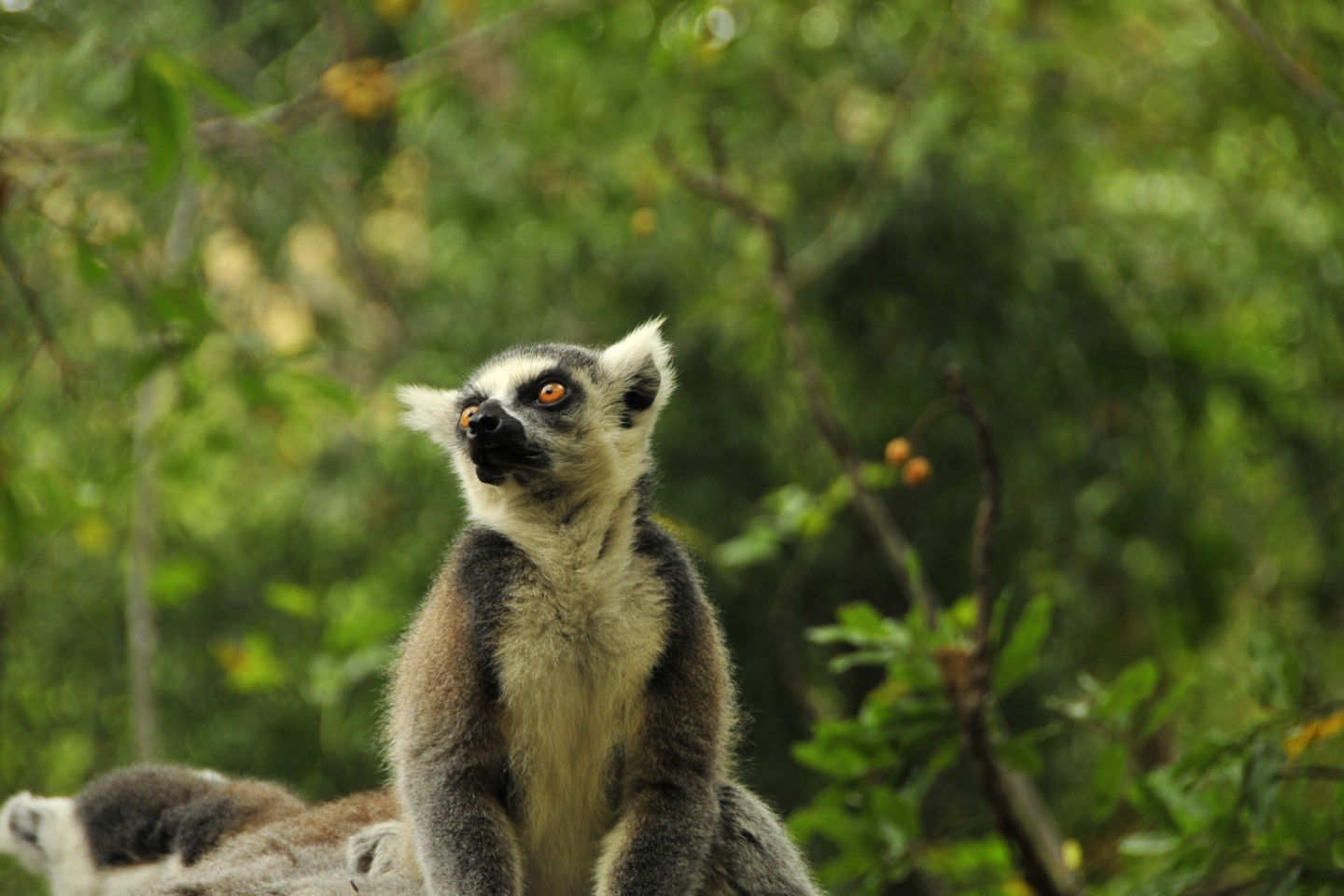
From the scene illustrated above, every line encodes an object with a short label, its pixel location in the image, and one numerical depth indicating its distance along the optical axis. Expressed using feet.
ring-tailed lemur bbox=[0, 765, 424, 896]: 22.30
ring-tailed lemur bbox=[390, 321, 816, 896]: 18.84
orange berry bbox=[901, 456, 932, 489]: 26.20
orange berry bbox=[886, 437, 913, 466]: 26.07
